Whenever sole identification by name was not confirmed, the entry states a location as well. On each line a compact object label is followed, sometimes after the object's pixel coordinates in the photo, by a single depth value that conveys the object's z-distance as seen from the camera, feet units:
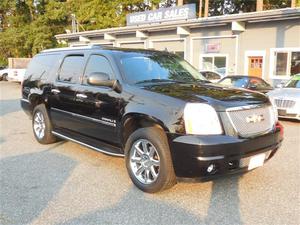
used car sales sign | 58.36
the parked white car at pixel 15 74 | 63.69
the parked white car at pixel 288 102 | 26.27
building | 46.03
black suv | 11.11
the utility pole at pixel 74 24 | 91.50
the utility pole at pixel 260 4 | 66.16
